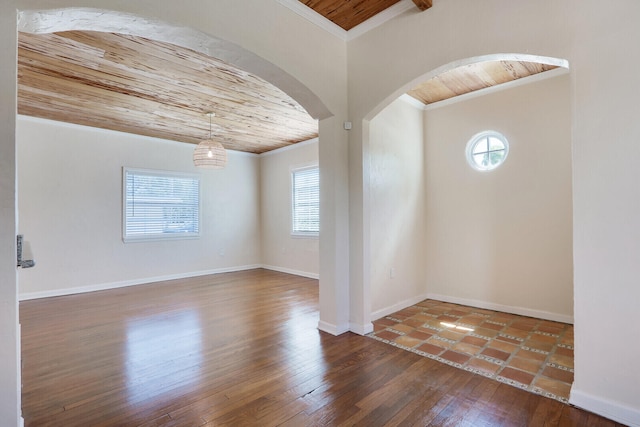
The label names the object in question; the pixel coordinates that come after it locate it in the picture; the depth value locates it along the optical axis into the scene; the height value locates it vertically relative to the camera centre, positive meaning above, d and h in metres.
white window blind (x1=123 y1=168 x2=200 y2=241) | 5.71 +0.23
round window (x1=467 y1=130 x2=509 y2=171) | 3.94 +0.81
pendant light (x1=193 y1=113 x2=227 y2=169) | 4.52 +0.89
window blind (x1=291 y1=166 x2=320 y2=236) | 6.43 +0.30
